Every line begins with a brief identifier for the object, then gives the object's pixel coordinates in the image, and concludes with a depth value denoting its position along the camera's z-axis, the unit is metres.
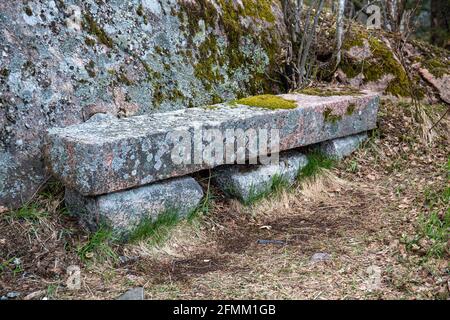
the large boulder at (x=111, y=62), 3.81
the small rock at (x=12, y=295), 3.11
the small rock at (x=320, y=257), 3.57
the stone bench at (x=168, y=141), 3.45
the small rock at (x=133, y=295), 3.09
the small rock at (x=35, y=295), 3.10
